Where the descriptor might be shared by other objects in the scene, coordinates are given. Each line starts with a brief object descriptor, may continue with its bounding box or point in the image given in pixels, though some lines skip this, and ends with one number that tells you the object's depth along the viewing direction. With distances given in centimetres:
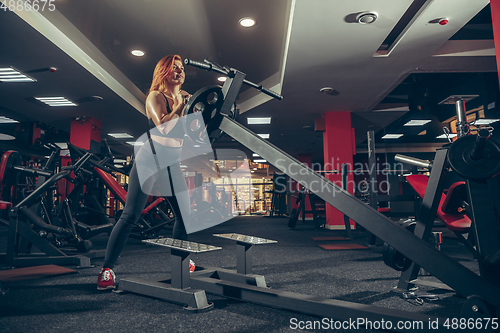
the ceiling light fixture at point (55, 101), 597
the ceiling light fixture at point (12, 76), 468
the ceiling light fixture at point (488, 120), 680
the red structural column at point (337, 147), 660
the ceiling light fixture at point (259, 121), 803
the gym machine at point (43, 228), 243
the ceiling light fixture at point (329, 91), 568
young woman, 163
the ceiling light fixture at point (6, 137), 930
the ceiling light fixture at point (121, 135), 930
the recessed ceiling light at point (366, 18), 340
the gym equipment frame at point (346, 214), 97
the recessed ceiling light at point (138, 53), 507
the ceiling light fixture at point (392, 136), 1123
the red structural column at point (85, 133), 717
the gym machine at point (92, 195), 331
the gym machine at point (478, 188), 101
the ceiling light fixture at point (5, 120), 752
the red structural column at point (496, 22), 210
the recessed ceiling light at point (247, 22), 418
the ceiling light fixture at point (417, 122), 888
